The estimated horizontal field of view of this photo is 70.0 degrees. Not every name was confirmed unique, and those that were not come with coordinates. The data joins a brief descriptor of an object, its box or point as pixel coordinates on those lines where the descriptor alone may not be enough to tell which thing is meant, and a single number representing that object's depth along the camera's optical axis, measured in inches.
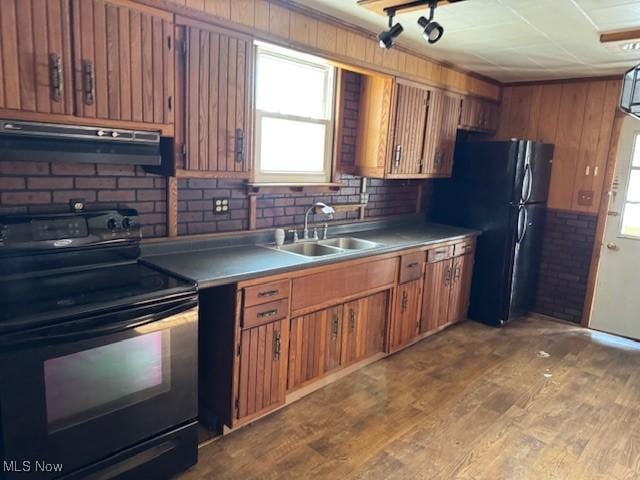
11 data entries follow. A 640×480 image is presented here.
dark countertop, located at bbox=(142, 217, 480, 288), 87.1
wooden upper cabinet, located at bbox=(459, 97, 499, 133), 167.2
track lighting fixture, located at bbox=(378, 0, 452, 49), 91.7
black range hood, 69.0
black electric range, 61.6
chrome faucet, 125.0
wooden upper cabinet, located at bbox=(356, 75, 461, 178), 135.2
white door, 161.0
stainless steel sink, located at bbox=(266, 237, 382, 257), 122.9
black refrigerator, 157.2
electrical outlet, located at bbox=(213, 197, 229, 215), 107.8
